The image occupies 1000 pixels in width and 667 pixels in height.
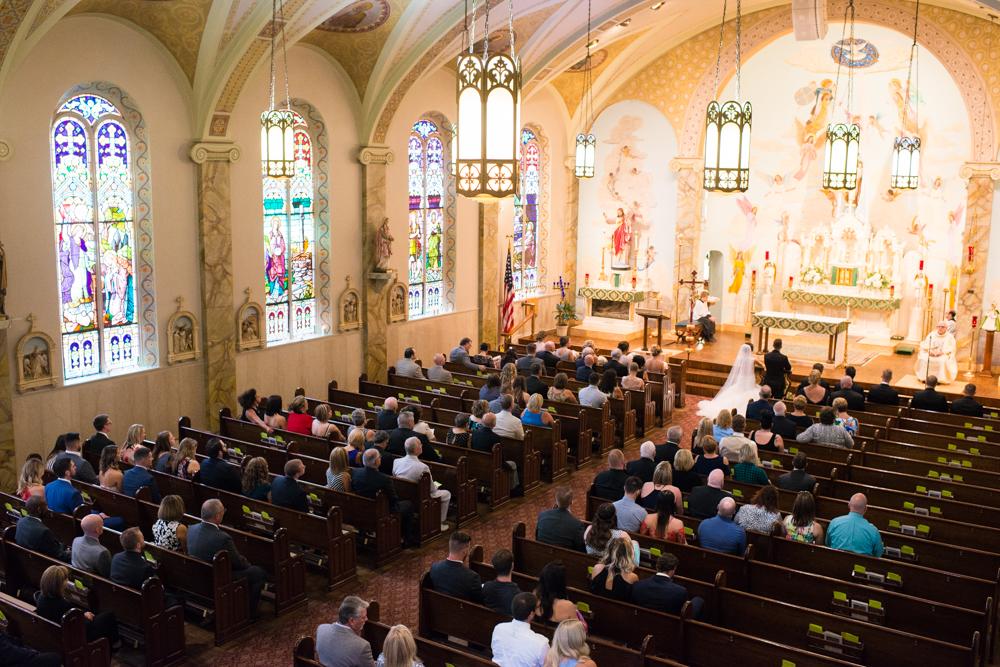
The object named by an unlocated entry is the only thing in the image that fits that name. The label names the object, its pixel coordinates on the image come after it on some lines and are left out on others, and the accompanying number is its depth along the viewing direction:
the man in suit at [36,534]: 7.16
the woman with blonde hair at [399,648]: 4.71
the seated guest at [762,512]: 7.48
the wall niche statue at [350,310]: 15.20
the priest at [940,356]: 15.74
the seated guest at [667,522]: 7.39
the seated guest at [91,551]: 6.82
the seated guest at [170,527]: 7.27
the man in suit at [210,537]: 7.07
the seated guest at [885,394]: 12.50
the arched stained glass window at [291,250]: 14.16
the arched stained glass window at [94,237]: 11.28
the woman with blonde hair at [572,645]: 4.93
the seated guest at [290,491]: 8.28
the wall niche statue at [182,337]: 12.35
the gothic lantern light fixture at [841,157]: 12.44
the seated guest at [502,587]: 6.21
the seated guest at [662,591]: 6.19
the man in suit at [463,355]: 14.52
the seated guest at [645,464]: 8.75
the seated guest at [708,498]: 7.92
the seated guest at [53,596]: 6.04
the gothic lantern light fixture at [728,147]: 8.09
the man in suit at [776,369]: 13.42
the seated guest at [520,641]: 5.34
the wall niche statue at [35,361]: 10.57
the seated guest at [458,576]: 6.53
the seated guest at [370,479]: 8.66
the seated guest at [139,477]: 8.37
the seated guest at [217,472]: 8.63
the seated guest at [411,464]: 9.02
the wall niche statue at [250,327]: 13.36
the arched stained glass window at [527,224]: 20.28
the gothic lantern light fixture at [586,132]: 17.28
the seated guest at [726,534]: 7.25
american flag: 18.81
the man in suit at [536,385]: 12.64
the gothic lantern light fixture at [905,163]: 15.02
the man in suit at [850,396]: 12.10
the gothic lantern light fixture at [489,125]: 5.09
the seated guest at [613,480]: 8.50
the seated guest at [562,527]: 7.40
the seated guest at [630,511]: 7.64
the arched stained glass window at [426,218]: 16.86
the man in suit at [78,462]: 8.66
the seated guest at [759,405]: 11.27
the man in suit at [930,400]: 12.29
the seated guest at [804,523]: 7.29
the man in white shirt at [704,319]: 18.95
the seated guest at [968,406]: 11.82
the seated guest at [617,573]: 6.38
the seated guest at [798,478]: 8.31
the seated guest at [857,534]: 7.21
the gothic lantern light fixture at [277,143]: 10.26
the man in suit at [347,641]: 5.52
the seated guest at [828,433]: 9.99
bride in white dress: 14.16
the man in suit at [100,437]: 9.42
